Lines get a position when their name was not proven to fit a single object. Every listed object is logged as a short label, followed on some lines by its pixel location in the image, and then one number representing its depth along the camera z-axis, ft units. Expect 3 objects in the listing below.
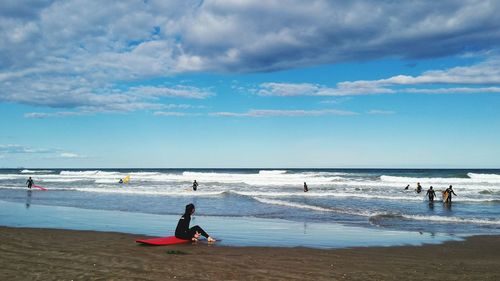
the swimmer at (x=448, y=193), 91.28
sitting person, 40.73
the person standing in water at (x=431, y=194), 96.92
